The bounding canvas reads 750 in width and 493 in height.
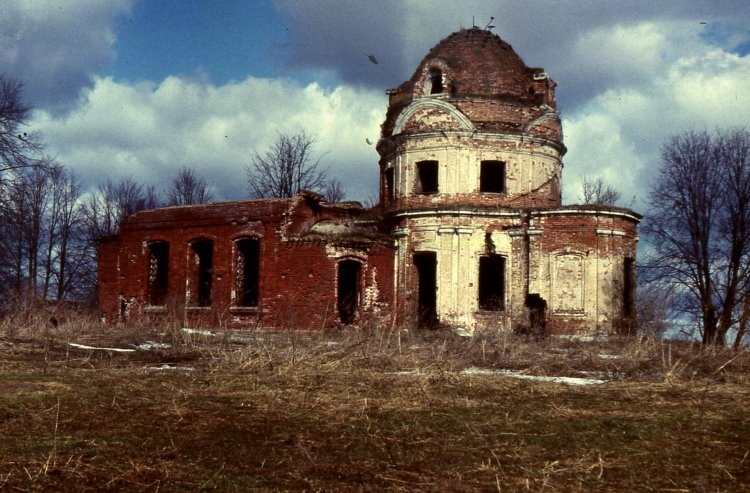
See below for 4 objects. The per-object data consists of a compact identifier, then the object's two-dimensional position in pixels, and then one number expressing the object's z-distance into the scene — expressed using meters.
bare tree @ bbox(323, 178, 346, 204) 46.34
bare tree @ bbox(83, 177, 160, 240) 50.00
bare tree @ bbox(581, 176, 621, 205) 47.25
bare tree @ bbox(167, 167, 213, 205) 52.00
